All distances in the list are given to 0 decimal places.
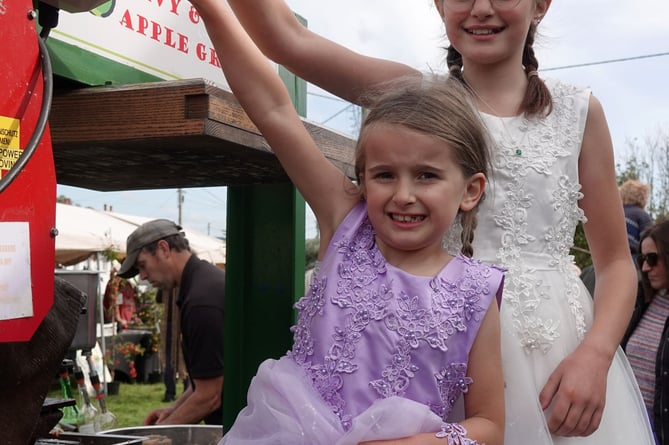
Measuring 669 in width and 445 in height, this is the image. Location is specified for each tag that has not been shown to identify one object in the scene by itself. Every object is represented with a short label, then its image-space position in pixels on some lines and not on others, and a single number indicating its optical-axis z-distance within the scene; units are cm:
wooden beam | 131
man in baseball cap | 394
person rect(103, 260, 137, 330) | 1120
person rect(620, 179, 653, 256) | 503
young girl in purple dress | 121
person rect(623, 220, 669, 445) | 357
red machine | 100
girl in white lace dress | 151
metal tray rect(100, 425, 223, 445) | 240
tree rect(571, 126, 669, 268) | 2003
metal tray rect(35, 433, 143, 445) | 173
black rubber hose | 93
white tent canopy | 1040
